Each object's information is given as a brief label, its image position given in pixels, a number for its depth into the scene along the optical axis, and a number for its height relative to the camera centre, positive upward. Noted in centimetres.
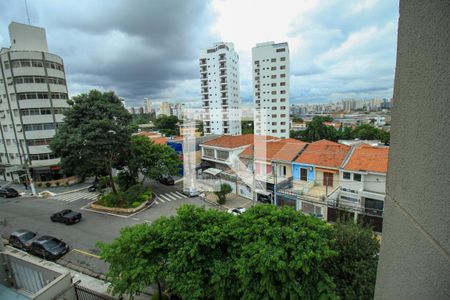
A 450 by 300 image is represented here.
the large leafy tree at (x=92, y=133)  1466 -88
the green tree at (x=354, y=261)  563 -439
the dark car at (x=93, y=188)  2241 -704
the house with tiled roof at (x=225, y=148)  2138 -361
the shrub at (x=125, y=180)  2039 -582
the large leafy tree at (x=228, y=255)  513 -374
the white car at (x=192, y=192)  2001 -719
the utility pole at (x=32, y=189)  2061 -633
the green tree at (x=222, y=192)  1808 -664
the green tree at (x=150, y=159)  1858 -372
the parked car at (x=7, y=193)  2089 -661
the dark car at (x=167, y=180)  2323 -688
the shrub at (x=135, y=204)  1675 -672
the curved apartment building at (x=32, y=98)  2295 +281
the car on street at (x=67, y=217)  1437 -642
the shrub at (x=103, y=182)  2153 -628
